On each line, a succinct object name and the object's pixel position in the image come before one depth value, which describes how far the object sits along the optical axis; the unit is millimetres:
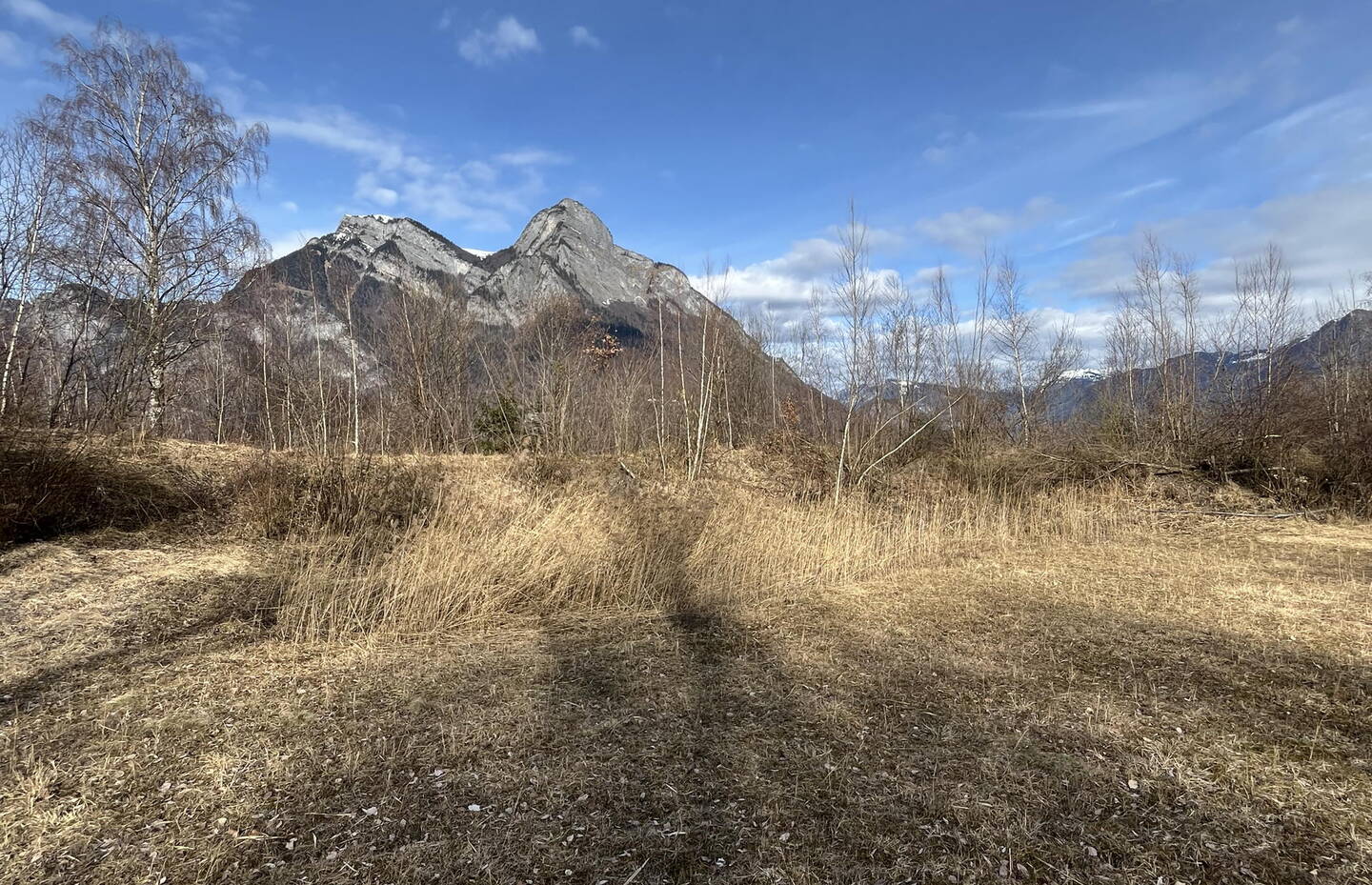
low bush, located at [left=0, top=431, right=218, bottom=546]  5898
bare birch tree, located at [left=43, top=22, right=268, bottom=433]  12062
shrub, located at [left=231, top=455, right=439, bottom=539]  7090
